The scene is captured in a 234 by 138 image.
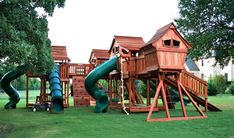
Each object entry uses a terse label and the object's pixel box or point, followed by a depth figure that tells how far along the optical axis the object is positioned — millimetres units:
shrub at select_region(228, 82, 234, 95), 29797
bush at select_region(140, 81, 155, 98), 25428
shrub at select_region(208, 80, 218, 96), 29540
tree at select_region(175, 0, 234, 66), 15450
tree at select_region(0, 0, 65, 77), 7303
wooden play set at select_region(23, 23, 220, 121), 9969
